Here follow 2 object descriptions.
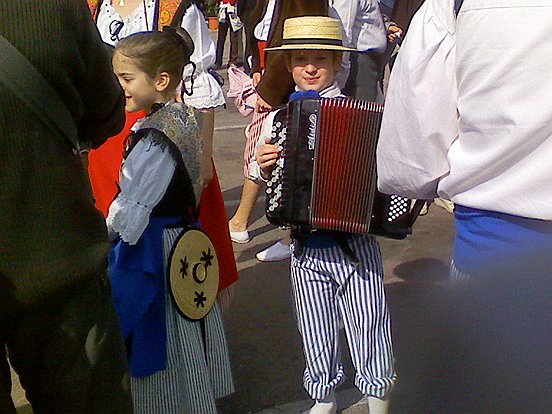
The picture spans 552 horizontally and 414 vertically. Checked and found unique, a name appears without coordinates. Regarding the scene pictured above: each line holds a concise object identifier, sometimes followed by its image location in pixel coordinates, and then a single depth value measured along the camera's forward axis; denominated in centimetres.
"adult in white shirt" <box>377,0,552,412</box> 171
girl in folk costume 254
